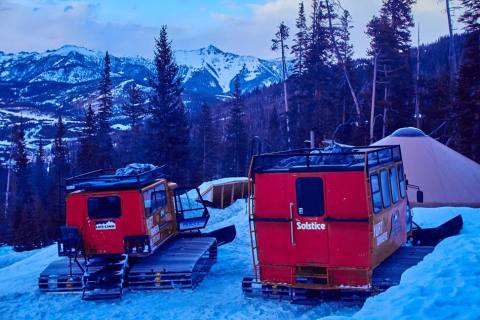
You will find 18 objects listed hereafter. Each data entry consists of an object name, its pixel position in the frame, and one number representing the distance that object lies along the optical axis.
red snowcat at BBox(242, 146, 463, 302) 9.58
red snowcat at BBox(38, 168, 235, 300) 11.90
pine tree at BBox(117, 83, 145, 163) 49.36
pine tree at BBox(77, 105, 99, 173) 43.22
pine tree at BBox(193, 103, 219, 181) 54.50
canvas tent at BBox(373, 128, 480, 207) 18.12
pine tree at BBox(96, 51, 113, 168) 44.91
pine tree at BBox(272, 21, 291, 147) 44.23
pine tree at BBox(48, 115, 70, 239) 43.94
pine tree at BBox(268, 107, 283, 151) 57.53
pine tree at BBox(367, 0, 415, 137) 34.48
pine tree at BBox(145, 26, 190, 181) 35.59
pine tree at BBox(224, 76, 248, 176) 53.97
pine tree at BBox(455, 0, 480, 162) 26.78
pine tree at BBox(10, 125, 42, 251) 43.84
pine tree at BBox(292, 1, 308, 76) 44.84
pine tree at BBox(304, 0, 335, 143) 43.38
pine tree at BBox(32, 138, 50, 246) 44.93
